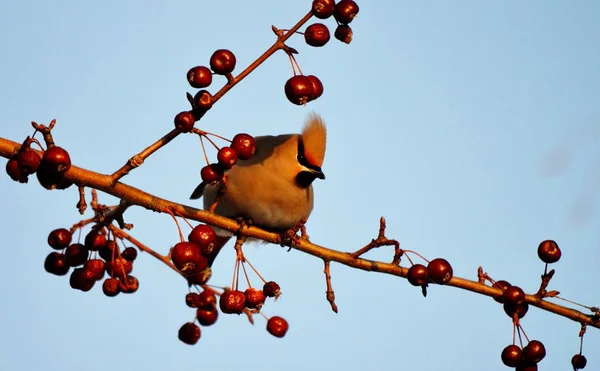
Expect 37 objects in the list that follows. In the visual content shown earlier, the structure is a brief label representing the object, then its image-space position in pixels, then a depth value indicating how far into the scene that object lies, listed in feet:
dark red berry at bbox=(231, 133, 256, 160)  18.30
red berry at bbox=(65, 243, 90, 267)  20.25
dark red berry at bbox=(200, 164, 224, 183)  18.25
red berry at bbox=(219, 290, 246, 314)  19.53
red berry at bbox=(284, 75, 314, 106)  17.66
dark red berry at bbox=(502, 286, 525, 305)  21.54
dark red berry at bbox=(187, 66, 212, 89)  17.44
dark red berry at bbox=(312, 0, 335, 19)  17.26
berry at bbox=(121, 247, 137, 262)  21.71
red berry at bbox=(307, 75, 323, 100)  17.95
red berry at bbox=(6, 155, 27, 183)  16.42
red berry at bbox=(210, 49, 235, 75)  17.26
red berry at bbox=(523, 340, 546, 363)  21.15
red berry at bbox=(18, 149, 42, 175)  16.35
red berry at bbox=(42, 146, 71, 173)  16.30
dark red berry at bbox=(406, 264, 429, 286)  19.88
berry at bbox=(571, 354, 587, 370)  21.48
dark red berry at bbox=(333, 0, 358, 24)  17.70
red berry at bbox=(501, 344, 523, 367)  21.20
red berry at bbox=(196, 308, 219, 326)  22.85
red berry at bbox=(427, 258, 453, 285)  19.77
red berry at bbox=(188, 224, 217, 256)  17.97
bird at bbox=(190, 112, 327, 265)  27.27
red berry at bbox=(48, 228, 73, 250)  20.04
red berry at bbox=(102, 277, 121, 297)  20.30
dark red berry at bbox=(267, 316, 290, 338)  22.17
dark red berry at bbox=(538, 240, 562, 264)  21.54
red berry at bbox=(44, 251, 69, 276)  20.57
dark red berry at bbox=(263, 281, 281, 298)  20.15
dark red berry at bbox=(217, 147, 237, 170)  17.97
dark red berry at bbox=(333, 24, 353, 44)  17.87
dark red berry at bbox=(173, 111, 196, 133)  16.96
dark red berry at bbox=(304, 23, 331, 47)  17.65
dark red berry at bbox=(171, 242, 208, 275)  17.25
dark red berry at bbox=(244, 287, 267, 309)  19.93
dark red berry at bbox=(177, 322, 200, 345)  22.36
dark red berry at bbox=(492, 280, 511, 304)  21.99
